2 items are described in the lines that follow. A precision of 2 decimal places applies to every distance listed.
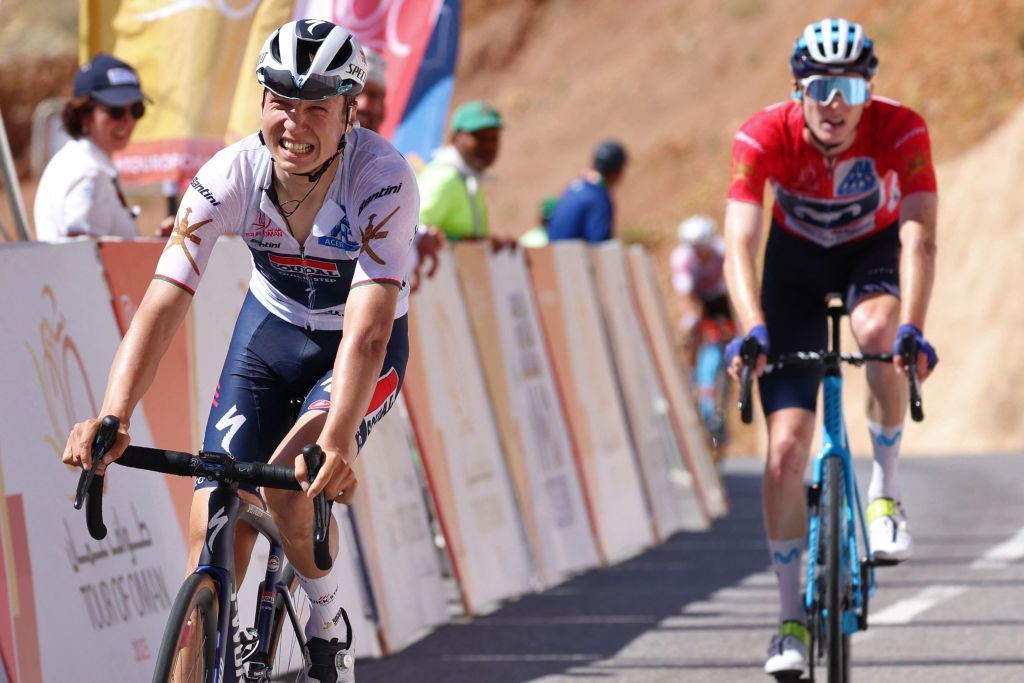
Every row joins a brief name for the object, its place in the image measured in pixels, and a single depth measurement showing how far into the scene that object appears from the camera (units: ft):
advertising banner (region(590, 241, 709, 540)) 86.79
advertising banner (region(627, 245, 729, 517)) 94.89
